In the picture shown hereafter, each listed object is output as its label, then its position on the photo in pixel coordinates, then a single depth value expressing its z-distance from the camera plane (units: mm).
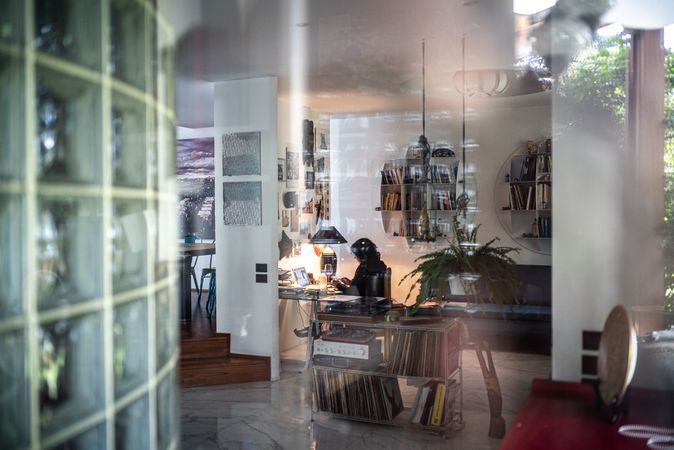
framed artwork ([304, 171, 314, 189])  3266
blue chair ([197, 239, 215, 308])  3450
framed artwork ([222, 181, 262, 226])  3733
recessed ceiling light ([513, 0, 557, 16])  2604
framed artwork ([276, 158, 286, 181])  3822
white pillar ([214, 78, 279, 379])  3779
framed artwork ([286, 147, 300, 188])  3610
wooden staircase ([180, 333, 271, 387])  3393
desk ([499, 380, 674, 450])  2078
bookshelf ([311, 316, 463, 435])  2770
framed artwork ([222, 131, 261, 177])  3619
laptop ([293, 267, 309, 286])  3324
